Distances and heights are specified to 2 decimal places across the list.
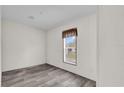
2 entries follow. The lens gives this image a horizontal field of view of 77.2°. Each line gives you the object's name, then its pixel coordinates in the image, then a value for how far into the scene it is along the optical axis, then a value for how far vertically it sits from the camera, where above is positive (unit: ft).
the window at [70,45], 10.14 +0.07
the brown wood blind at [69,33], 9.83 +1.77
